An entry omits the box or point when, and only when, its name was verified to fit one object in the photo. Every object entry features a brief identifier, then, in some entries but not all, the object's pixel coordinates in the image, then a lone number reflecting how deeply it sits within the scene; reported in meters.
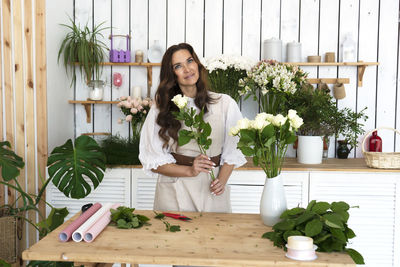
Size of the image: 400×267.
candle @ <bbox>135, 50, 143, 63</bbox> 3.46
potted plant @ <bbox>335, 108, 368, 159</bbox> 3.00
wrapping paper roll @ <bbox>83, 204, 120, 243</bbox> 1.36
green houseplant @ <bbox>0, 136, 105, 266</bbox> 2.56
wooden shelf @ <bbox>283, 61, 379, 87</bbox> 3.30
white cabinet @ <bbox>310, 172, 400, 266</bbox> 2.92
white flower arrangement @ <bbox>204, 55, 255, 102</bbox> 3.10
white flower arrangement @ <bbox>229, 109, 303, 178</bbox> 1.43
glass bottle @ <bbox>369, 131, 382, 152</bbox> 3.36
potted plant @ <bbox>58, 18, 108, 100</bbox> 3.35
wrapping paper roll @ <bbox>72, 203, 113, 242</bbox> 1.35
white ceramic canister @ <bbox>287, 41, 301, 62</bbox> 3.36
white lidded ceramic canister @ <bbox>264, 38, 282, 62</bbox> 3.35
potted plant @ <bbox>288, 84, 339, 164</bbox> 2.94
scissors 1.64
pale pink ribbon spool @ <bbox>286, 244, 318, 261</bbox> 1.20
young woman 1.99
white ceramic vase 1.52
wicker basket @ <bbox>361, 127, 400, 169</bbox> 2.88
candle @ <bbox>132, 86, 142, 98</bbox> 3.44
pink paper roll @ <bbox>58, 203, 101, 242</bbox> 1.36
